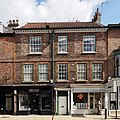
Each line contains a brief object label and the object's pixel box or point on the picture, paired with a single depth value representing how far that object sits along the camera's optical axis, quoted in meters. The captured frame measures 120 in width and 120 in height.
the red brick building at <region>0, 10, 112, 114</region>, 19.15
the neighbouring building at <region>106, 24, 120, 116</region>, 18.94
